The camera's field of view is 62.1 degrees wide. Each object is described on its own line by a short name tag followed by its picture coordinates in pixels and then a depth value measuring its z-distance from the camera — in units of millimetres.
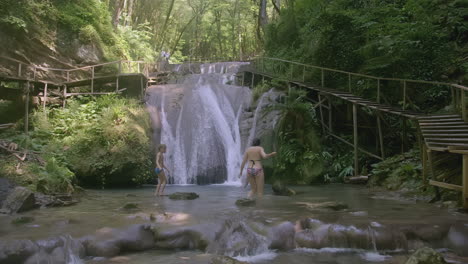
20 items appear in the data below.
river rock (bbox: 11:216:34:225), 7154
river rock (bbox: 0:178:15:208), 9109
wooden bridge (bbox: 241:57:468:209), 8498
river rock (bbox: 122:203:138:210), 8688
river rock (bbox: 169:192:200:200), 10492
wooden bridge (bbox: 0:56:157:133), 17203
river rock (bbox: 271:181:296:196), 11180
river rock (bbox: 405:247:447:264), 4898
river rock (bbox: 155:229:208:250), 6484
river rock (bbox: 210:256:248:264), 5195
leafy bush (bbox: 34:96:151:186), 13719
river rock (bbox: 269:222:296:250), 6523
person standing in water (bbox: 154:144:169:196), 10570
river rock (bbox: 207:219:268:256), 6352
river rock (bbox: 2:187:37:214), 8305
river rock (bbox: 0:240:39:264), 5582
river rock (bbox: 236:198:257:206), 9195
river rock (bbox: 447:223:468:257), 6234
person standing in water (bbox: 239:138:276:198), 9758
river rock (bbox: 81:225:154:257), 6066
